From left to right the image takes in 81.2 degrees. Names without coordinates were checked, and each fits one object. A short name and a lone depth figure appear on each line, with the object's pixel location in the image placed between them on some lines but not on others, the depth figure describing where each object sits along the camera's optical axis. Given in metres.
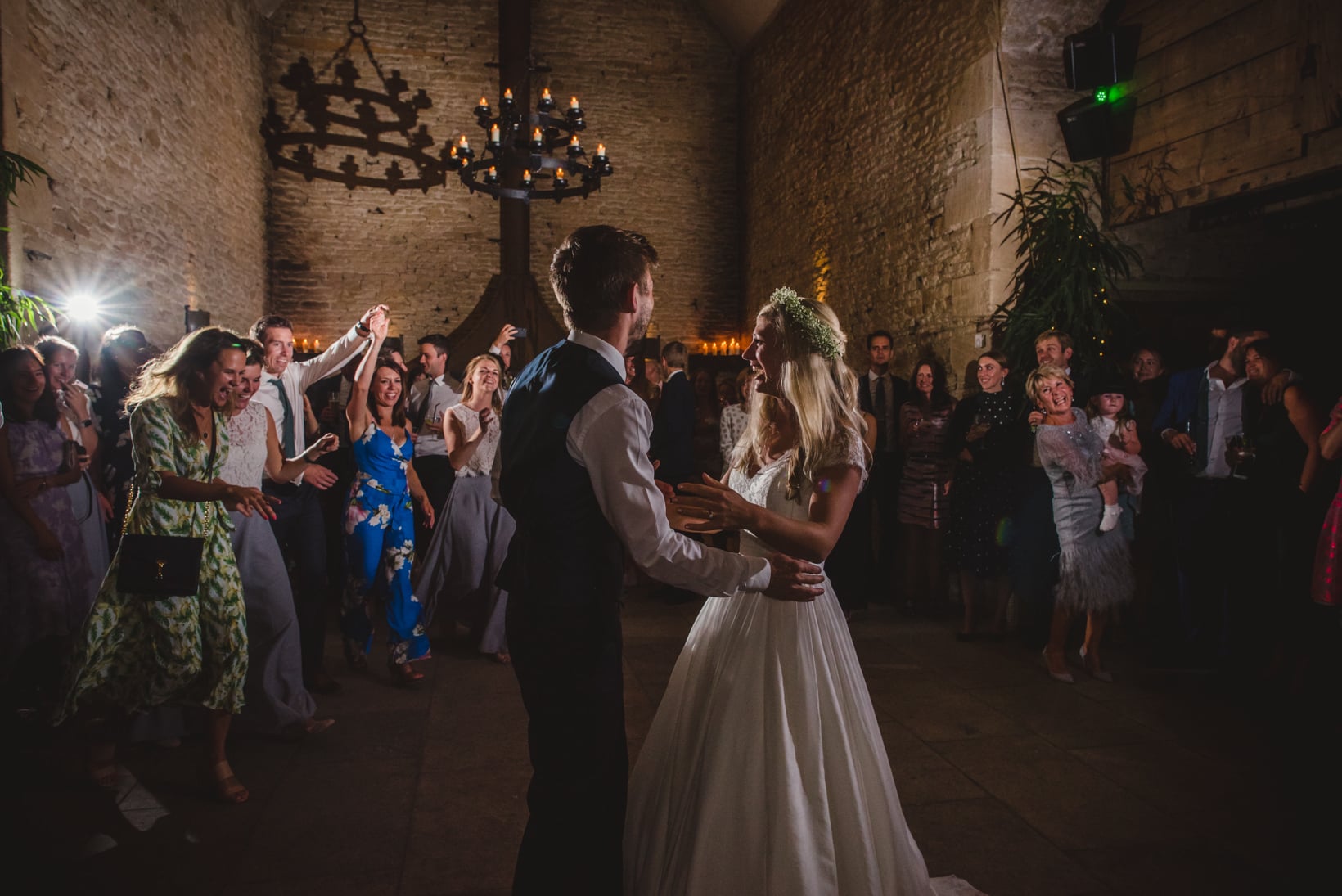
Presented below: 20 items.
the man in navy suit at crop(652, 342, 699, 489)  5.80
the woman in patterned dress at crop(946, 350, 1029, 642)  4.56
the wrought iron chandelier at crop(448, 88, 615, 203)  6.33
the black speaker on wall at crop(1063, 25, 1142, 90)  5.23
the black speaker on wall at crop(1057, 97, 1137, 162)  5.30
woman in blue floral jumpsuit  3.78
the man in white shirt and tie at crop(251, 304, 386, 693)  3.50
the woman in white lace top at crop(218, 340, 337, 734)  2.98
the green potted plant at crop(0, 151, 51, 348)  3.55
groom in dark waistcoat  1.61
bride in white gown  1.74
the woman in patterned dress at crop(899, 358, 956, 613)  5.20
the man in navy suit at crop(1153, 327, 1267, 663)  4.20
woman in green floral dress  2.48
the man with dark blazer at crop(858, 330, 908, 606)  5.74
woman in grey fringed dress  3.84
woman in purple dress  3.26
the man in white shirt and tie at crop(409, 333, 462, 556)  4.79
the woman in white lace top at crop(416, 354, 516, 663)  4.11
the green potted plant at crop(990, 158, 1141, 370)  4.86
